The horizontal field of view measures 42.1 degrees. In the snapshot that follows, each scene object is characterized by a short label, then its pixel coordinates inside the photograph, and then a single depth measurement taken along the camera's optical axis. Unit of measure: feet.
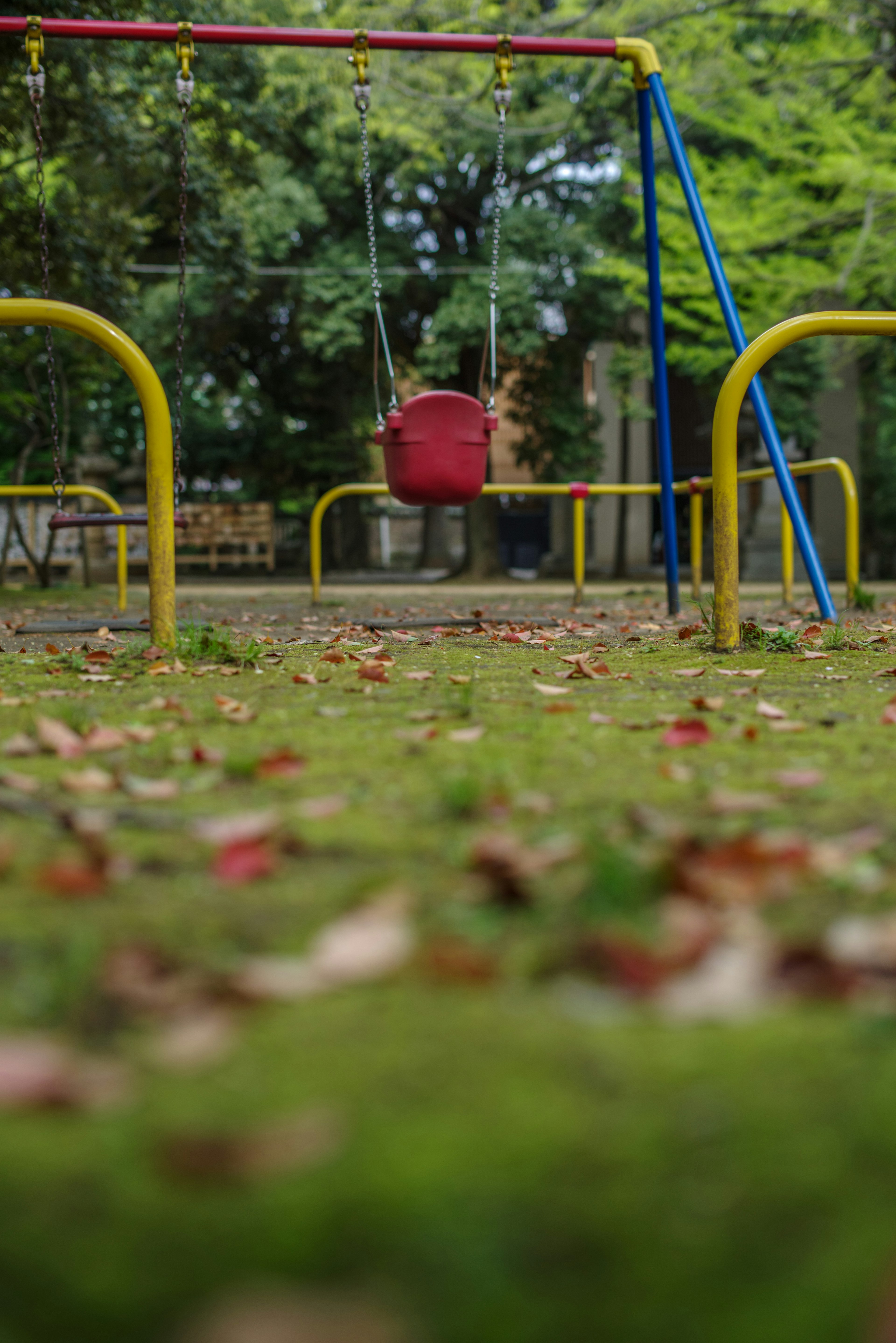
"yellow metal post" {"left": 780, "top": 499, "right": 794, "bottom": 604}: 25.80
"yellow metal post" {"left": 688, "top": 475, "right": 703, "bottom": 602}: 24.85
